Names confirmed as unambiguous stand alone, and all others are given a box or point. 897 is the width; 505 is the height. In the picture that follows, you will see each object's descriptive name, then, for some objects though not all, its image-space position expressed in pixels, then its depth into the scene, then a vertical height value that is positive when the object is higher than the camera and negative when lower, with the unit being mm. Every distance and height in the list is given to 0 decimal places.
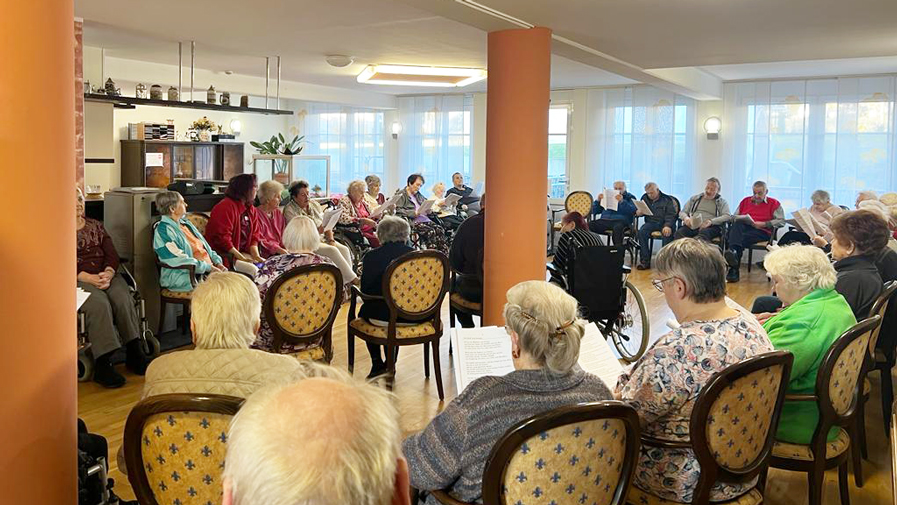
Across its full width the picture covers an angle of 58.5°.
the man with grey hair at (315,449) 938 -317
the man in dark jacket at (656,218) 10384 -334
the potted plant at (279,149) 10345 +577
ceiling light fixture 8938 +1297
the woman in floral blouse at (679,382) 2412 -571
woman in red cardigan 6016 -289
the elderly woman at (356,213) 8586 -278
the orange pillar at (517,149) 4758 +250
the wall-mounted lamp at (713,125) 11195 +960
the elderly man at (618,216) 10750 -329
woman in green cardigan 2920 -467
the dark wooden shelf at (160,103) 6969 +744
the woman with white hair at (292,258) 4234 -437
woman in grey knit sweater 2049 -548
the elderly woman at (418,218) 10164 -391
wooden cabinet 11742 +336
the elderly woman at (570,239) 5488 -329
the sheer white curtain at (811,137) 10234 +783
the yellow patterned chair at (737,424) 2264 -675
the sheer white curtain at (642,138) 11562 +808
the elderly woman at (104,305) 4738 -734
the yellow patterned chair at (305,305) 4012 -610
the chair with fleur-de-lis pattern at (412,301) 4488 -648
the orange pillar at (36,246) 1637 -139
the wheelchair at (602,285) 5309 -627
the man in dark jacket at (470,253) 5295 -422
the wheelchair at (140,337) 4669 -975
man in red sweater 9906 -341
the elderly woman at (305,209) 7340 -215
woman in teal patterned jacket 5332 -408
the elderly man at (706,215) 10062 -269
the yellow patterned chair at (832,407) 2764 -758
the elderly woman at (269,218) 6508 -264
